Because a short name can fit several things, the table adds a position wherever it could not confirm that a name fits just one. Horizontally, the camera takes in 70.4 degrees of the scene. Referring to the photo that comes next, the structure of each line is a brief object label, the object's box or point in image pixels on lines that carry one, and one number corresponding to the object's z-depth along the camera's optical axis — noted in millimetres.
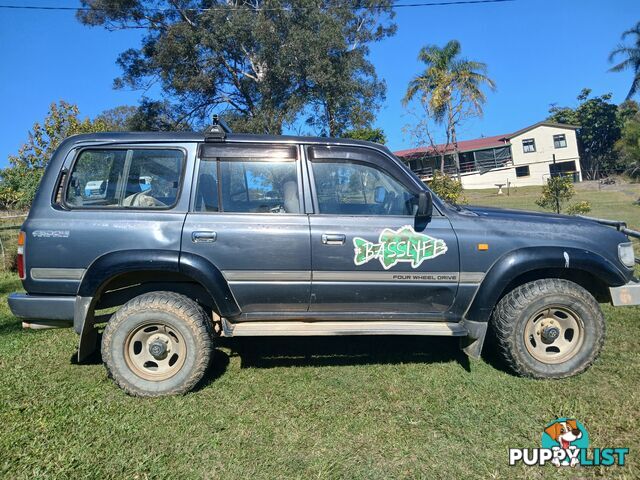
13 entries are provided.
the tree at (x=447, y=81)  28969
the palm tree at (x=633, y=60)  35750
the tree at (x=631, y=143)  19578
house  38719
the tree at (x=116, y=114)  43606
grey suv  3541
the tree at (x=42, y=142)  21938
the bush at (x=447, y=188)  13812
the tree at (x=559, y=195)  10373
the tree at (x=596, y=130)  44156
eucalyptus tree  18078
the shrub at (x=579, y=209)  10193
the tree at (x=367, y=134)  20980
